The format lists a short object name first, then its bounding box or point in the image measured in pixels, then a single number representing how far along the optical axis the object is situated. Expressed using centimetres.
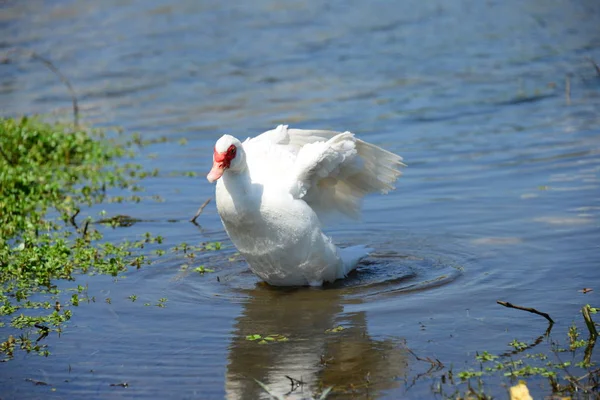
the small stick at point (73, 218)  1799
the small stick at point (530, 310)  1176
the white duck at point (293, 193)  1407
